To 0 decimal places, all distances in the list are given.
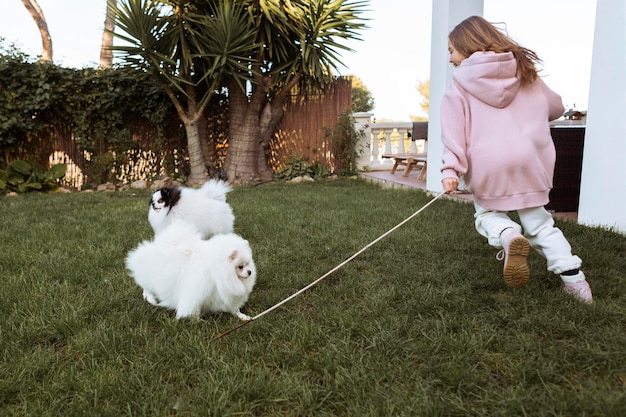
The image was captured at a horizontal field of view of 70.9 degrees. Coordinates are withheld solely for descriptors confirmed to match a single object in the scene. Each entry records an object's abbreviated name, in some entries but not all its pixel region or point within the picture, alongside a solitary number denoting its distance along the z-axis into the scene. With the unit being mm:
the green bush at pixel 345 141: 9344
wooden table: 7805
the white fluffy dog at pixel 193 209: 3258
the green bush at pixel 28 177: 7590
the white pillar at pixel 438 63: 5633
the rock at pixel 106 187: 8328
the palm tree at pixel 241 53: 7281
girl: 2367
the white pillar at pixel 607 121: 3570
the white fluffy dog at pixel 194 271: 2164
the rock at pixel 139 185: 8305
